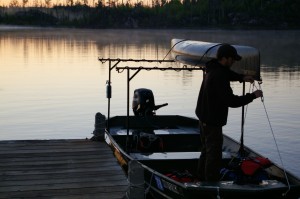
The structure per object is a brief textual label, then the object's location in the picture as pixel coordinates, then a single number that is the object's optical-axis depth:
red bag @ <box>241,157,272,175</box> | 8.12
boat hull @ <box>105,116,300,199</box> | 7.61
